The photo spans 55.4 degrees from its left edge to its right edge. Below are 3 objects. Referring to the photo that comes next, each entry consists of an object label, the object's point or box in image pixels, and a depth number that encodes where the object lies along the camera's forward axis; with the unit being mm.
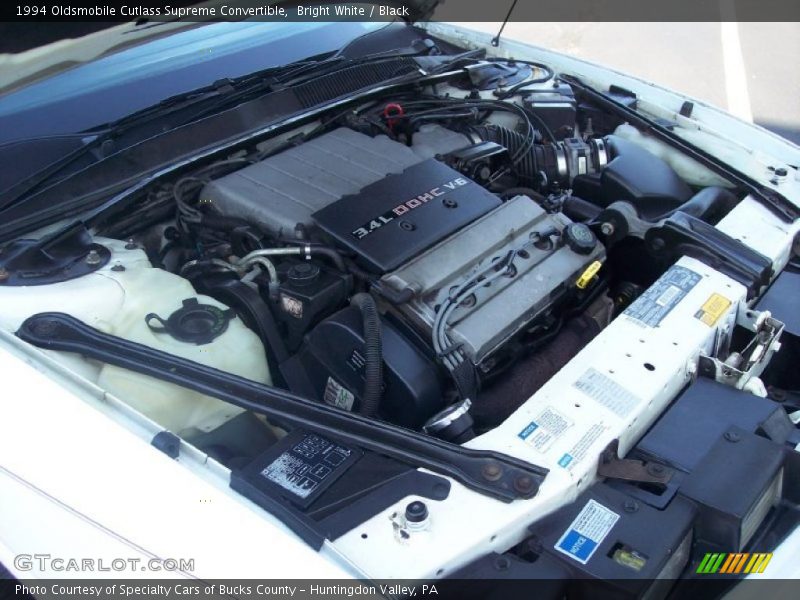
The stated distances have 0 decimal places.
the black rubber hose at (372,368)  1790
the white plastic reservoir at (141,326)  1756
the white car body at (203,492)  1378
